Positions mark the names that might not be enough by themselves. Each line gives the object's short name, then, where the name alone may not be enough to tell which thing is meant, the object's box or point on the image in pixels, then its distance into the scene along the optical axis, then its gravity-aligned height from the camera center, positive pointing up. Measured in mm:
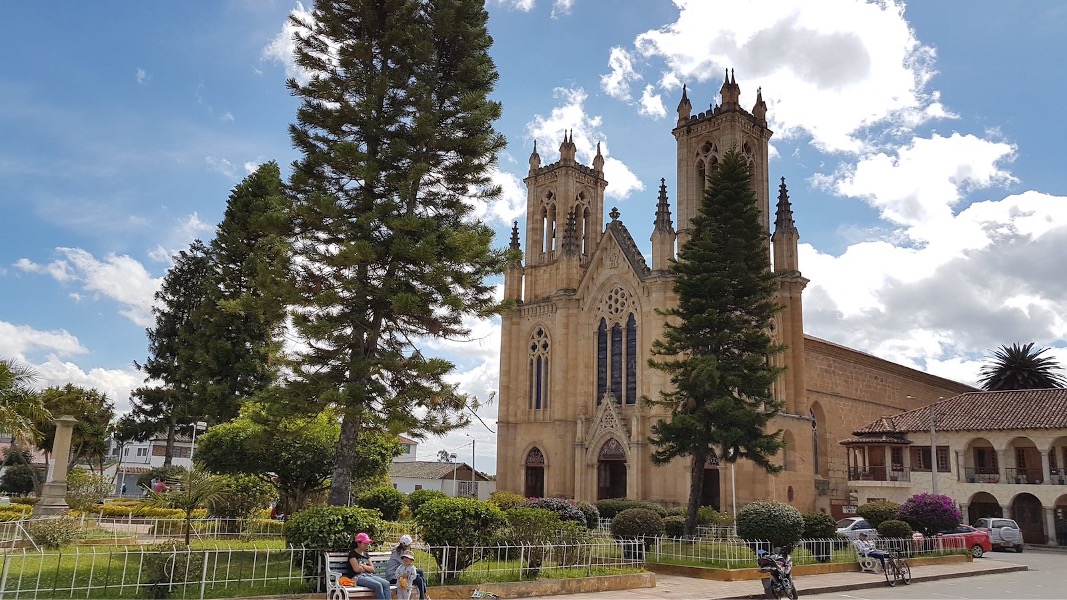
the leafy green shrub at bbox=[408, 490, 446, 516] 23511 -690
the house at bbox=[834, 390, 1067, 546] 37406 +1753
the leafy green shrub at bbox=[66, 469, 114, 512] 25328 -951
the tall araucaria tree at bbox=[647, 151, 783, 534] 24562 +4748
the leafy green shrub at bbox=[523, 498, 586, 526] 23812 -878
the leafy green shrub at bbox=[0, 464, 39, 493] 47062 -1071
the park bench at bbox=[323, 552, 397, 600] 11766 -1594
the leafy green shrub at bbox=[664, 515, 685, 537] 24734 -1393
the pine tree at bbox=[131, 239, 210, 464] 34031 +5107
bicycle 20109 -2067
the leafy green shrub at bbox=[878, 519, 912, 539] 24562 -1249
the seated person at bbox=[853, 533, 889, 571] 20031 -1618
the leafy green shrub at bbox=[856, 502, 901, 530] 27125 -840
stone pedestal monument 21703 -448
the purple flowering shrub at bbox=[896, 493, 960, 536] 26531 -780
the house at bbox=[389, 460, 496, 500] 58938 -123
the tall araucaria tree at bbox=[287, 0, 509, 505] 16578 +6091
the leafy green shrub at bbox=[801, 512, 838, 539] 23109 -1172
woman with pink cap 11719 -1442
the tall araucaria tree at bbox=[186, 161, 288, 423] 32688 +5833
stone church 37188 +6733
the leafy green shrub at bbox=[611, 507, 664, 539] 20875 -1172
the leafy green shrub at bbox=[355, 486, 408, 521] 21734 -765
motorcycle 15742 -1834
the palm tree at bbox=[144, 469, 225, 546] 14766 -436
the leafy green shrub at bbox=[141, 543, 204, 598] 12250 -1605
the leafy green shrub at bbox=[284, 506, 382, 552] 13484 -960
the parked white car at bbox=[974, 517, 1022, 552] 32656 -1675
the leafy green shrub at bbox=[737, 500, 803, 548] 20484 -1009
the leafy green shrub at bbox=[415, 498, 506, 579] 14867 -971
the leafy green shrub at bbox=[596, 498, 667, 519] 32312 -1032
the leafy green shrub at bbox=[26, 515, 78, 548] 16703 -1458
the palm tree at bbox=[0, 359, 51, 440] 16688 +1219
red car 28795 -1735
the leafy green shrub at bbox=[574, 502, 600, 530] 28069 -1238
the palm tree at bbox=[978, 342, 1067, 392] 57000 +8830
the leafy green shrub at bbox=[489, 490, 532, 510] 32031 -918
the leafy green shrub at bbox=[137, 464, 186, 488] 33812 -353
